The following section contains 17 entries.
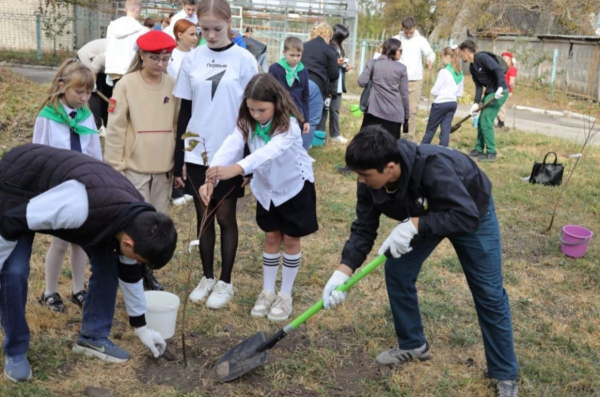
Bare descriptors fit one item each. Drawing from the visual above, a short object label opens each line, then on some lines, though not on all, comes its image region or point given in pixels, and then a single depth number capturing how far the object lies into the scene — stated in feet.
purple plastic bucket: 16.44
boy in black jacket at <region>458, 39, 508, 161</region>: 27.48
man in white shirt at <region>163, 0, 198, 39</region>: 20.59
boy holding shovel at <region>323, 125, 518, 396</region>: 8.38
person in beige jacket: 12.14
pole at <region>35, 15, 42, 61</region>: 62.18
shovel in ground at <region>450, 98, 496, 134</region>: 27.43
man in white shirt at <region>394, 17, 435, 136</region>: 30.35
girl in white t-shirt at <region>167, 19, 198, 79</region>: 15.98
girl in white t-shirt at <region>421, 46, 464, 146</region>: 27.40
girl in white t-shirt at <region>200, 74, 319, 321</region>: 11.02
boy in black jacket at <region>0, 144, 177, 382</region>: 8.13
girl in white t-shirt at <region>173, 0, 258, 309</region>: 11.94
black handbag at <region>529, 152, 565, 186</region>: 23.53
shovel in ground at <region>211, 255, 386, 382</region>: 9.72
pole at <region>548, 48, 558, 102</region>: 59.06
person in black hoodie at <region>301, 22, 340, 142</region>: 23.18
